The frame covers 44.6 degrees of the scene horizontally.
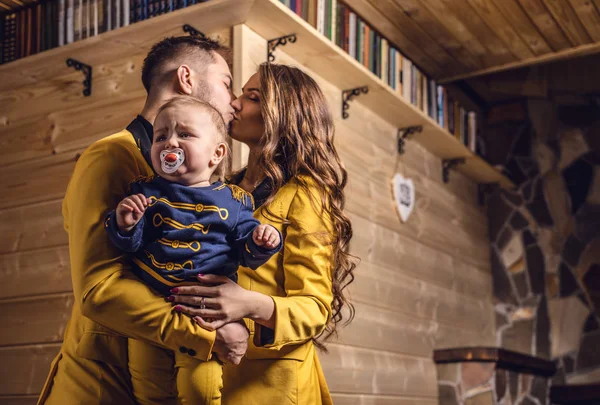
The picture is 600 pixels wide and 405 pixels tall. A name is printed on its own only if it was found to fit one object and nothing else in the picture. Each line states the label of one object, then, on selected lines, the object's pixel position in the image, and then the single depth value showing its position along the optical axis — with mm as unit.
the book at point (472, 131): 4492
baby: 1470
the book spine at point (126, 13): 2779
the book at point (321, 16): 2979
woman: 1578
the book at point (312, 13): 2908
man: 1466
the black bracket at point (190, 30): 2638
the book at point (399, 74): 3719
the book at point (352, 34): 3286
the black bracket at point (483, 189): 5207
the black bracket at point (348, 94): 3365
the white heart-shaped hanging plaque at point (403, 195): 3885
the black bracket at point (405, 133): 3977
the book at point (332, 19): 3098
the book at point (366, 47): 3408
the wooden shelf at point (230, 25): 2561
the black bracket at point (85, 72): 2910
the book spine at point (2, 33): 3125
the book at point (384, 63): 3567
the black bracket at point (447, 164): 4582
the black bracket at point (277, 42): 2795
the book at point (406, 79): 3783
